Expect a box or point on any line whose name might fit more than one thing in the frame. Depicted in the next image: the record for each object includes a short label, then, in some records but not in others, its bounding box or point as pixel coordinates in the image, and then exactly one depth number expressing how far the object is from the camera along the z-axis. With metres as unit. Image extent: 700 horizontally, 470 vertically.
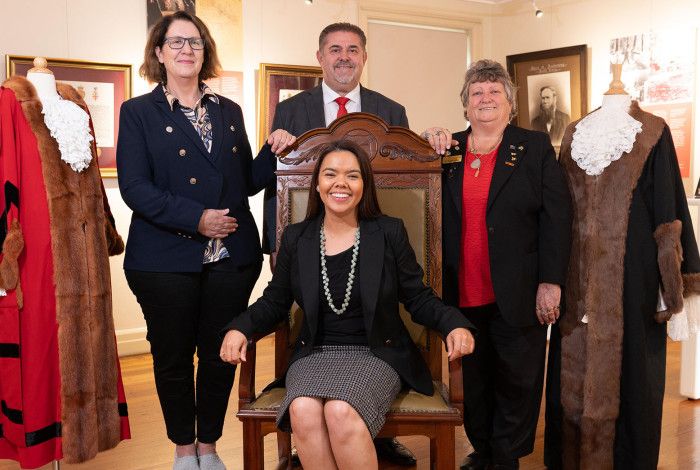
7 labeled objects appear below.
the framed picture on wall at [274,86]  5.22
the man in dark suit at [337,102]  3.02
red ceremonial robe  2.49
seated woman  2.34
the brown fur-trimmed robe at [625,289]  2.62
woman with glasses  2.56
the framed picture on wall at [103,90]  4.59
